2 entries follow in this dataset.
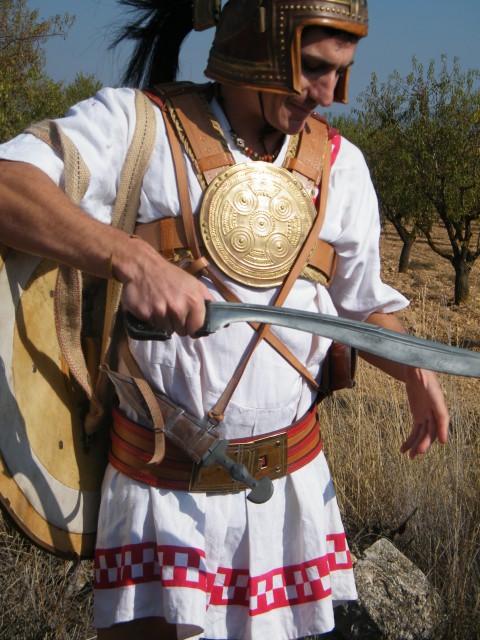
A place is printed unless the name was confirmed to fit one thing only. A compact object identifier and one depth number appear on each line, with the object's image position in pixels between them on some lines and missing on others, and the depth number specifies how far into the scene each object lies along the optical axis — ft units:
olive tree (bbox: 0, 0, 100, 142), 43.42
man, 6.06
